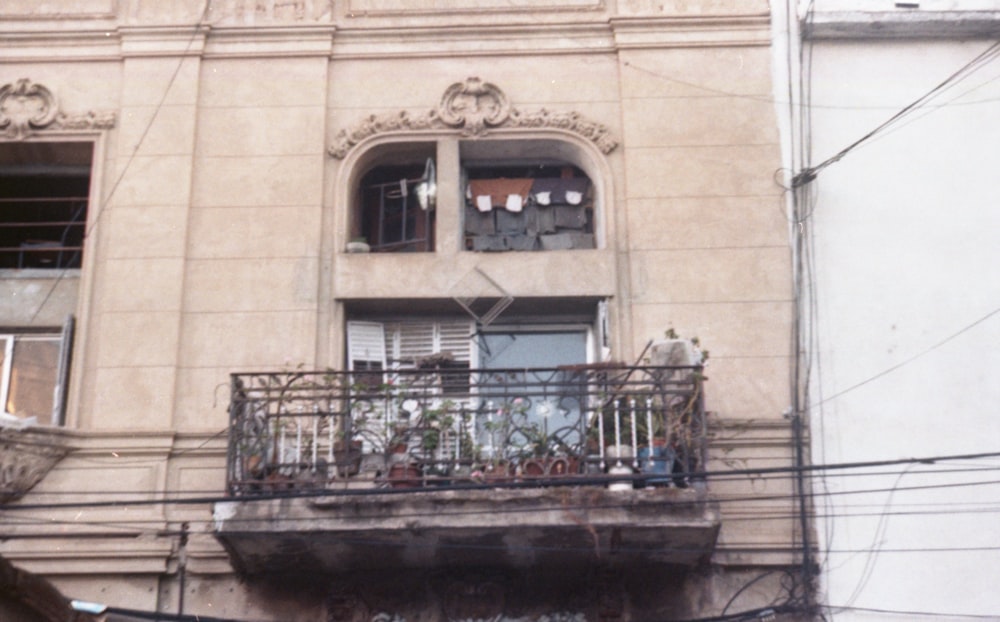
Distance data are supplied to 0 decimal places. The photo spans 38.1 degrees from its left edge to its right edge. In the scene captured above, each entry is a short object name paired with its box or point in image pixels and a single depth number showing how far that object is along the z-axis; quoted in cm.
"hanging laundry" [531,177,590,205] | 1398
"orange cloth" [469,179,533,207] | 1406
